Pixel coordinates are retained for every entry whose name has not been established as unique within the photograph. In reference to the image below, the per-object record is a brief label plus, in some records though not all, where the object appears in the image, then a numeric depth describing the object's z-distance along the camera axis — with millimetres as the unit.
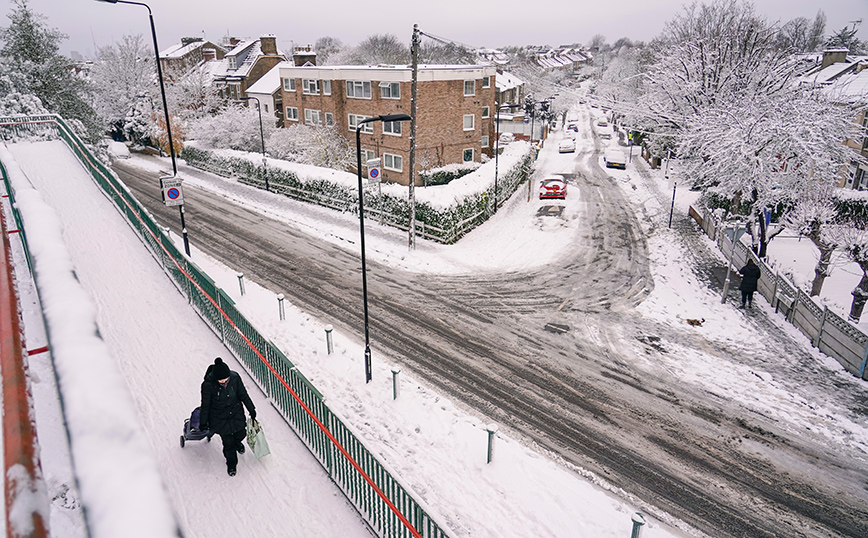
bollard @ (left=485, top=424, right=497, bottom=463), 9164
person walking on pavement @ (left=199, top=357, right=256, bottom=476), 6562
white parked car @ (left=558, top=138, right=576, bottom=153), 51525
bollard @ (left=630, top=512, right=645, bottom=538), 7070
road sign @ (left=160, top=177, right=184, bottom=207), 16344
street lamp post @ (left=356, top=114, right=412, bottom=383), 11383
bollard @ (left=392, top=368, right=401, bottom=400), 10970
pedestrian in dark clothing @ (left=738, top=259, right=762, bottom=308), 16047
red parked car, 31062
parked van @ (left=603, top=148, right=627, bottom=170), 43375
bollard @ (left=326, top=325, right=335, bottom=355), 12767
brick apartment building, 32031
